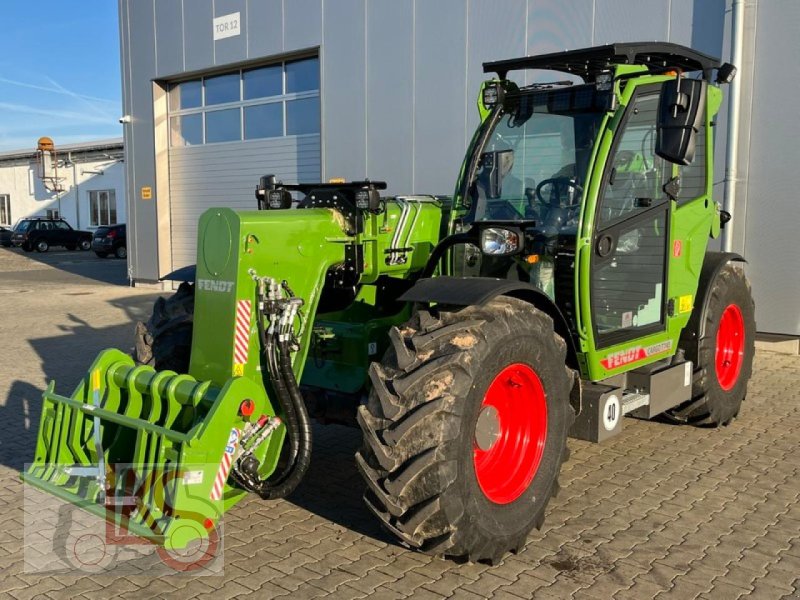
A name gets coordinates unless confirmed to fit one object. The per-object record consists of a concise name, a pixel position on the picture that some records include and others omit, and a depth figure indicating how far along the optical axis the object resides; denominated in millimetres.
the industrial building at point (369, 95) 9070
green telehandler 3643
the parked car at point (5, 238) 38094
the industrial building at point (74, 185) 38406
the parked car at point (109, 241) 31188
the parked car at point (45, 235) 35125
